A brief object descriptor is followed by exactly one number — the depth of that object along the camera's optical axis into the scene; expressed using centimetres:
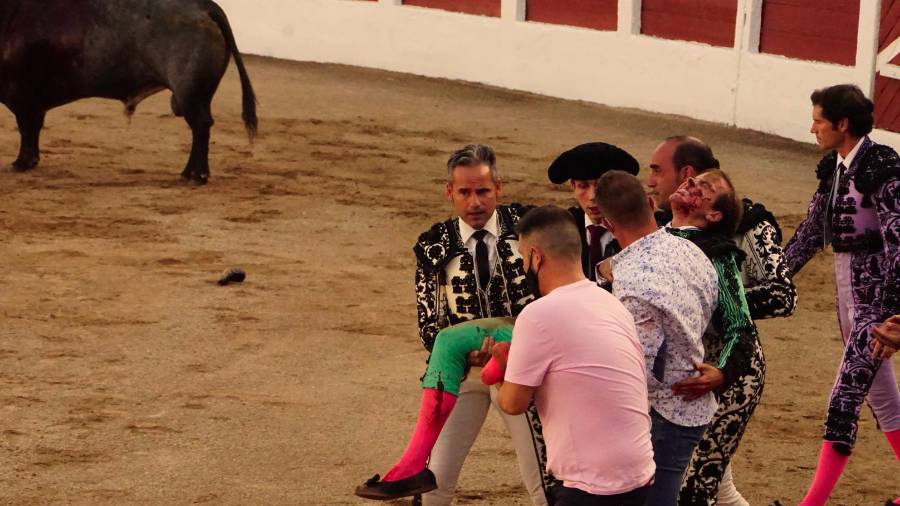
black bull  2231
